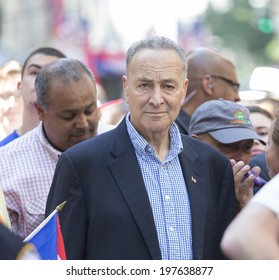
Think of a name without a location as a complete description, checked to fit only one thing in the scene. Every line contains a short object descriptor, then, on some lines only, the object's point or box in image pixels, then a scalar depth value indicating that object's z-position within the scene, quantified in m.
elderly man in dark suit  6.04
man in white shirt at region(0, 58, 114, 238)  7.14
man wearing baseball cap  7.30
